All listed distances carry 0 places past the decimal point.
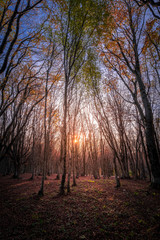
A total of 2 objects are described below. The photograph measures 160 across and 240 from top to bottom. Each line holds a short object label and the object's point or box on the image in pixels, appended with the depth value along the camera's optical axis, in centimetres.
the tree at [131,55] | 592
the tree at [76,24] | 577
